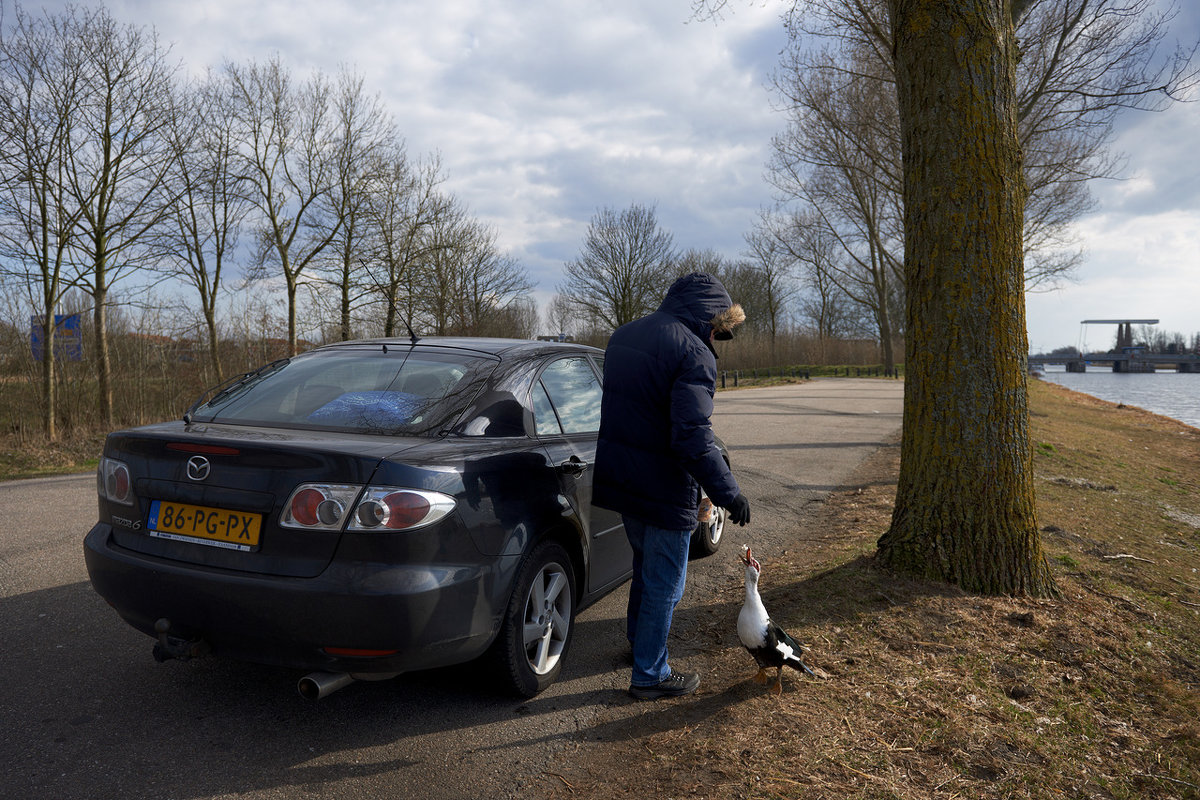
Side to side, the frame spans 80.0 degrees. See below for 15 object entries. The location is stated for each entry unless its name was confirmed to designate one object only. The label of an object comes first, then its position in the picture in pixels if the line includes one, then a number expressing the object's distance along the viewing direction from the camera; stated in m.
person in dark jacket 3.01
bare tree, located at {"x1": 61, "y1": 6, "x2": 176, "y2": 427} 14.08
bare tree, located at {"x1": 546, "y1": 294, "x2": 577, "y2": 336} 41.84
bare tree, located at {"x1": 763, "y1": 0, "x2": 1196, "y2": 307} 10.12
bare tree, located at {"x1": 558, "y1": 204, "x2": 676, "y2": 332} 39.00
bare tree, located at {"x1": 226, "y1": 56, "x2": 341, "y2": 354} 23.05
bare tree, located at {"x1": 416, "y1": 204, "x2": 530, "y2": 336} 26.67
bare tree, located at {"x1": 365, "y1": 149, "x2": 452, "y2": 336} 24.72
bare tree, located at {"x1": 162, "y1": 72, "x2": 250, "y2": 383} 18.94
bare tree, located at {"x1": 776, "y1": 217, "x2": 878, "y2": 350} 53.91
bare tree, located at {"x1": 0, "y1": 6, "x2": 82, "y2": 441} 12.99
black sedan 2.56
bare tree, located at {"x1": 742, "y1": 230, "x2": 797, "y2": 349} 52.66
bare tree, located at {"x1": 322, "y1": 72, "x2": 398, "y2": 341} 24.19
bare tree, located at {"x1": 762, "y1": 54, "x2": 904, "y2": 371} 14.37
